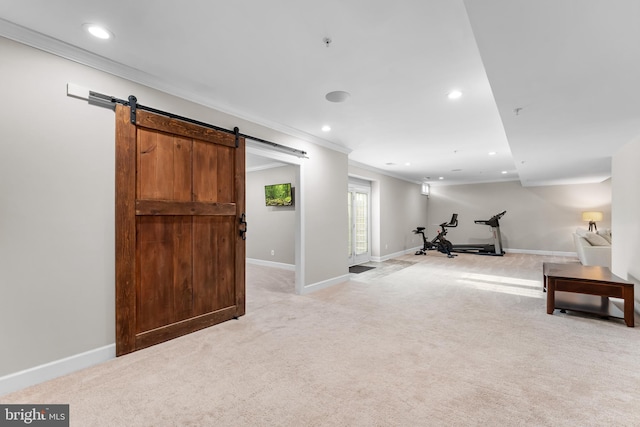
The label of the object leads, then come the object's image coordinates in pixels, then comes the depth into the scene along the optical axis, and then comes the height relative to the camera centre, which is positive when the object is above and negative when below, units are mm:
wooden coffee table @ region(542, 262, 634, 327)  3100 -835
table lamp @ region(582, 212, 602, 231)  7945 -30
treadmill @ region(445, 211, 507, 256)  8766 -920
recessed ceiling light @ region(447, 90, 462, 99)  2924 +1278
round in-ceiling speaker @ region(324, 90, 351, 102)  2966 +1296
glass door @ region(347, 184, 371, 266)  7223 -176
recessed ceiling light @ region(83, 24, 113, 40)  1963 +1323
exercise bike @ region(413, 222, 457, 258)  8531 -877
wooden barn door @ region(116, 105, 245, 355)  2506 -103
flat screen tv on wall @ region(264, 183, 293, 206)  6469 +533
